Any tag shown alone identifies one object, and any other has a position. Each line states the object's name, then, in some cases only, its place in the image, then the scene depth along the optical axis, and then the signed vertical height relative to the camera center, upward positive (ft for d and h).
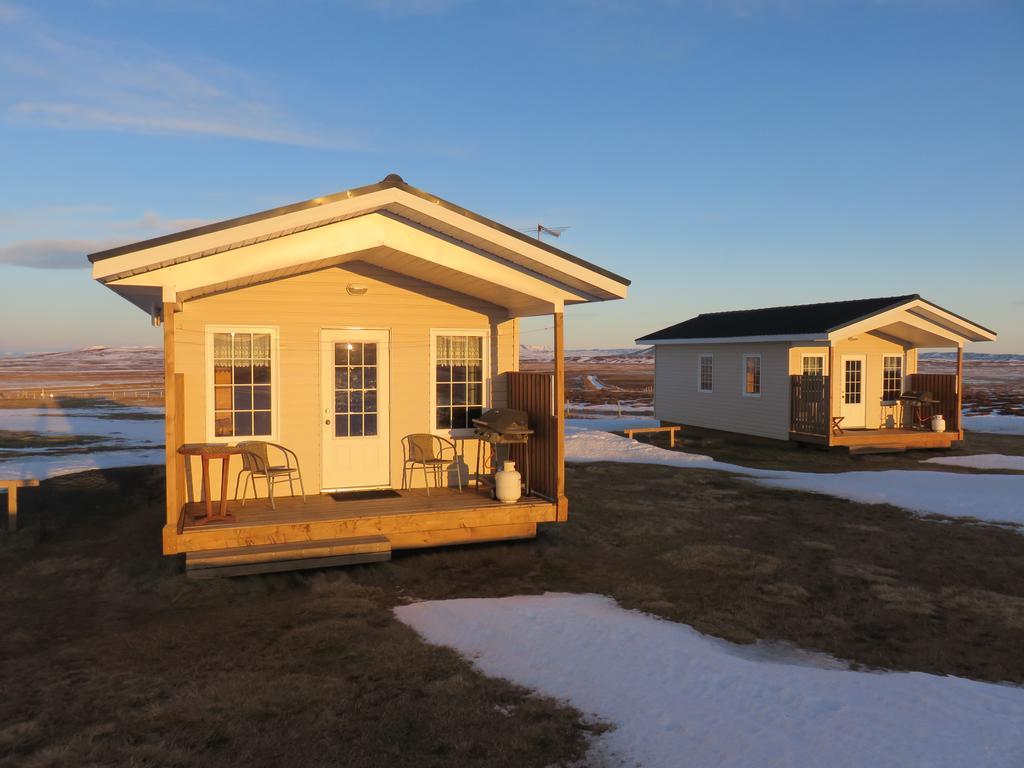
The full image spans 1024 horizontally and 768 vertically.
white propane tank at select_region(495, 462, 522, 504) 27.61 -4.05
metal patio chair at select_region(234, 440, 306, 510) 26.81 -3.35
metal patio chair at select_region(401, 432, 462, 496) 30.09 -3.21
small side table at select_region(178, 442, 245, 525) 23.34 -2.52
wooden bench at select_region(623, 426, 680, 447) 59.16 -4.62
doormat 28.50 -4.66
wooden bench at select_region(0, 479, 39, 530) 29.78 -5.12
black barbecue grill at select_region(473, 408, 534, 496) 28.27 -1.94
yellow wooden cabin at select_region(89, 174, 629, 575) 23.11 +0.69
